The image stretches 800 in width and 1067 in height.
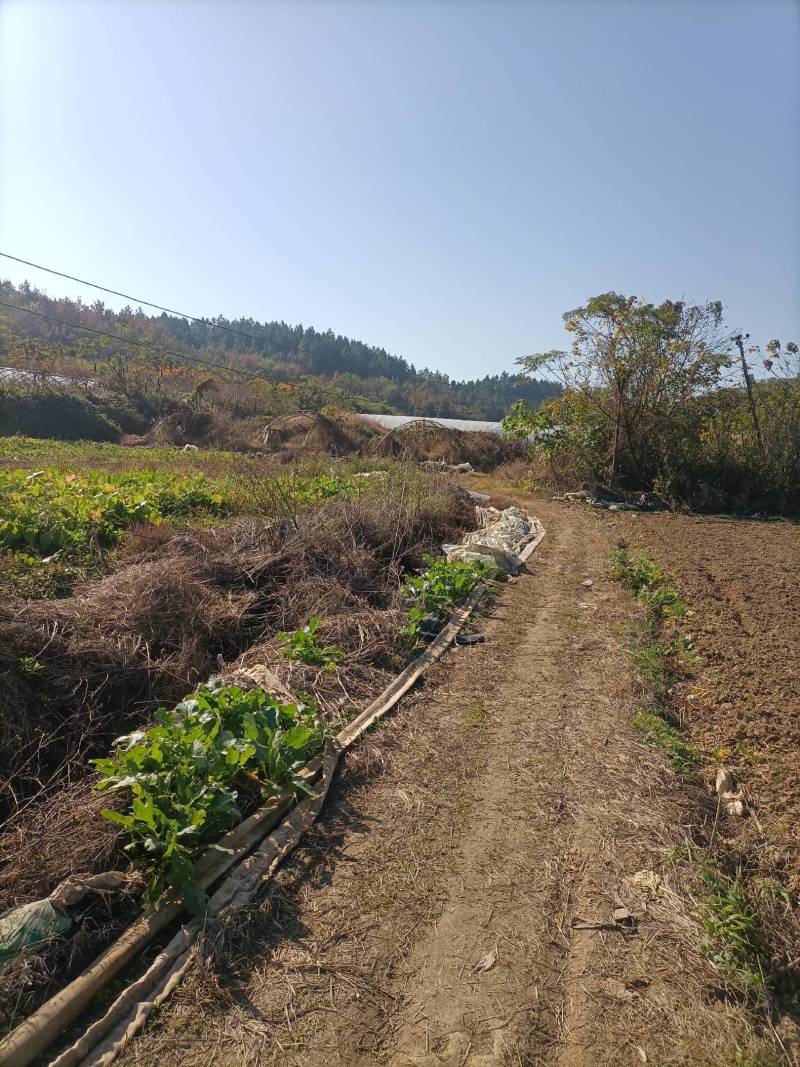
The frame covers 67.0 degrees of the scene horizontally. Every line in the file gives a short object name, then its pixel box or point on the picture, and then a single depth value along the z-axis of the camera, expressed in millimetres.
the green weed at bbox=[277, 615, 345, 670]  4402
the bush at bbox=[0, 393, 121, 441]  20609
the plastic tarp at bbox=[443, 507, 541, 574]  7559
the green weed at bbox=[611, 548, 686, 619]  6000
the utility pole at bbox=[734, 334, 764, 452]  13102
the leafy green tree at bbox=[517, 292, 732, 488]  13203
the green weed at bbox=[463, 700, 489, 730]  4012
